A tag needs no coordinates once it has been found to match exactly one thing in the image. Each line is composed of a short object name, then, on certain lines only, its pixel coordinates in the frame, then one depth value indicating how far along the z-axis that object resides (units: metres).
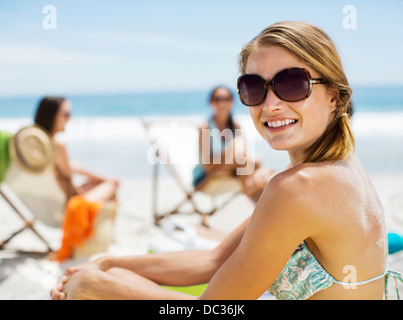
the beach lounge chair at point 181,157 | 4.87
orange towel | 3.83
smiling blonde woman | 1.07
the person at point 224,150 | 4.71
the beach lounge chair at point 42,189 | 3.83
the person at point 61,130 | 3.98
